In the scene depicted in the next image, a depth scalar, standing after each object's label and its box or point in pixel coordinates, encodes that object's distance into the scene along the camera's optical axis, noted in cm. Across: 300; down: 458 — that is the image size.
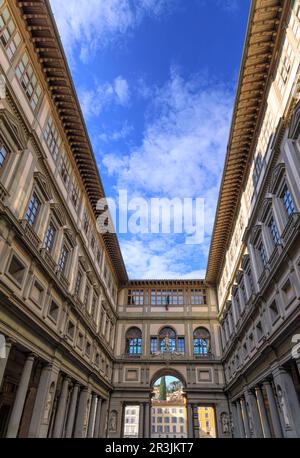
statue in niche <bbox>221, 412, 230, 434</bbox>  3329
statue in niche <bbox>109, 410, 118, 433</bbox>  3394
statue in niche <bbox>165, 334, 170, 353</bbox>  3818
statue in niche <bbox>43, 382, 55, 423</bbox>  1756
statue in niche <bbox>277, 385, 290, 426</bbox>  1652
